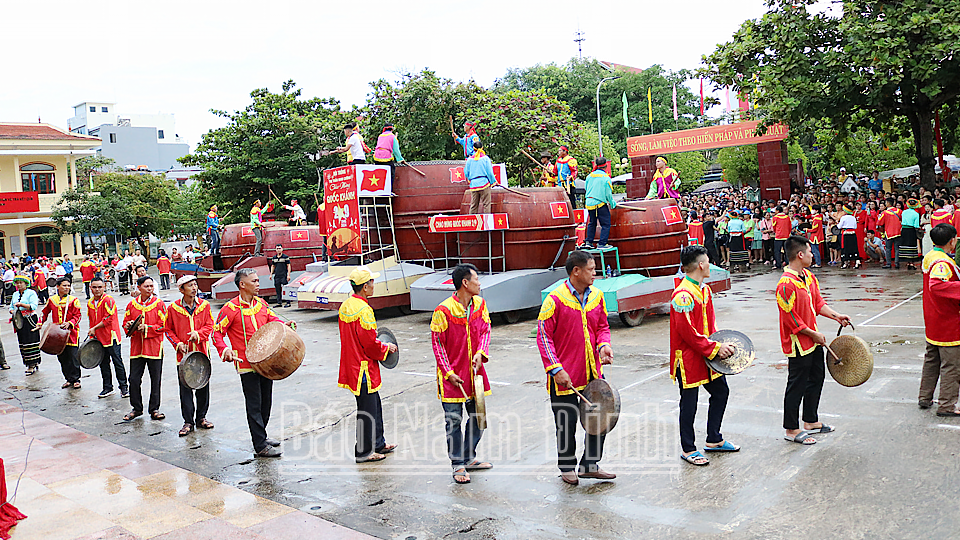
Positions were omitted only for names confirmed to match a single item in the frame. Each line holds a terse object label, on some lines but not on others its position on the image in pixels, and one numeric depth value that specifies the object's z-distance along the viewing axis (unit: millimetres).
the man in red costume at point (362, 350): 6398
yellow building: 43281
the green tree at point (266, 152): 32219
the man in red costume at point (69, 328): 11211
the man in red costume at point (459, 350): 5914
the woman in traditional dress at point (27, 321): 12344
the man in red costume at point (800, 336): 6062
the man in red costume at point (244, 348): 6992
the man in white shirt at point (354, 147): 16578
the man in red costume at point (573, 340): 5547
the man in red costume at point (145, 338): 8727
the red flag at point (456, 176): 16547
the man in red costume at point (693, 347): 5828
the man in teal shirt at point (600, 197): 12703
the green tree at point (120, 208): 40125
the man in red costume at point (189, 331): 8039
